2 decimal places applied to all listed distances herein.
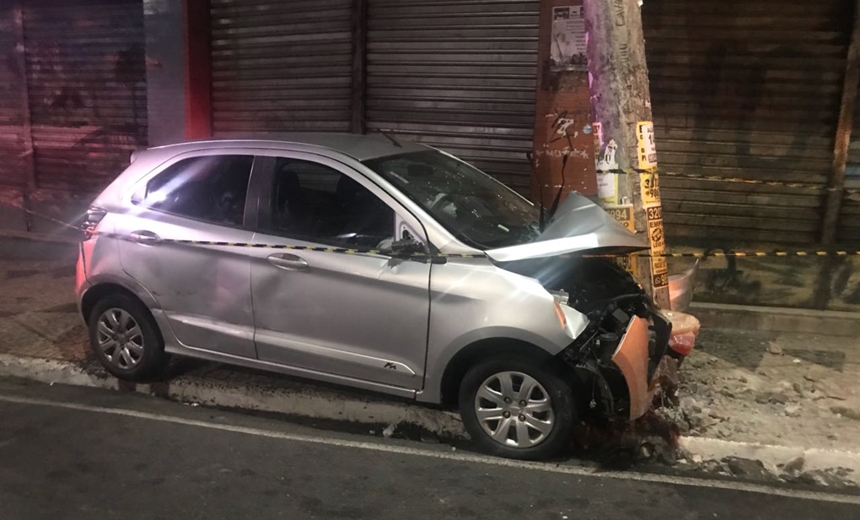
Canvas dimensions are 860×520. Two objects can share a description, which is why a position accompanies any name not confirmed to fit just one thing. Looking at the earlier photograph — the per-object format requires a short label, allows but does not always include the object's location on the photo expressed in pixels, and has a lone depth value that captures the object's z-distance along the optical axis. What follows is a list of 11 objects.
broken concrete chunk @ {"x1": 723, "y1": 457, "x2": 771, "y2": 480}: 4.08
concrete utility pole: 4.55
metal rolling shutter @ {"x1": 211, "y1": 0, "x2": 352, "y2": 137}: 8.37
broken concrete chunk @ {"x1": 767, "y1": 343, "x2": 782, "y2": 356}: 5.81
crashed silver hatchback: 3.93
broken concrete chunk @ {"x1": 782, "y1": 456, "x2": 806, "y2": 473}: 4.09
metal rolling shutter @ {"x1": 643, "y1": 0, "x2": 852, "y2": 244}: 6.62
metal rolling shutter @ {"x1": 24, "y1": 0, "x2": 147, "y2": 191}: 9.39
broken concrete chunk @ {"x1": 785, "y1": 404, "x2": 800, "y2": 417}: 4.62
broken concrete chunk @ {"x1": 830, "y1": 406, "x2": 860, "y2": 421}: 4.61
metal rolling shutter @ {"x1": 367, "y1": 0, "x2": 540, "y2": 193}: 7.51
